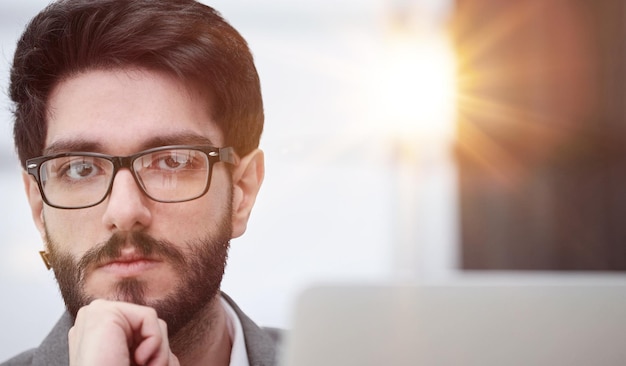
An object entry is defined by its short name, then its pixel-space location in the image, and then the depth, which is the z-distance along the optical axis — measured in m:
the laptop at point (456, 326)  0.76
